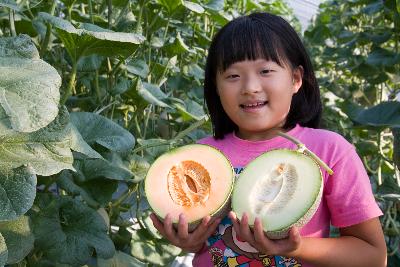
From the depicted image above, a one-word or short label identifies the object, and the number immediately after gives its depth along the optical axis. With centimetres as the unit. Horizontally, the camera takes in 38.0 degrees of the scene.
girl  78
